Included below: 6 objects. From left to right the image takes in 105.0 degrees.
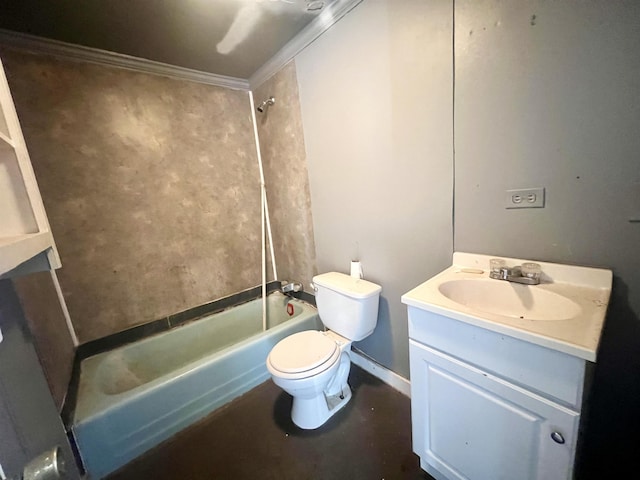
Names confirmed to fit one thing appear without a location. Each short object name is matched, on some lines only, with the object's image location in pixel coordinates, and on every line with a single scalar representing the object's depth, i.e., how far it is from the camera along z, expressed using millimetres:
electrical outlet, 936
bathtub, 1230
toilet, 1245
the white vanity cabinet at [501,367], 647
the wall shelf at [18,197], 619
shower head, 1973
